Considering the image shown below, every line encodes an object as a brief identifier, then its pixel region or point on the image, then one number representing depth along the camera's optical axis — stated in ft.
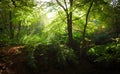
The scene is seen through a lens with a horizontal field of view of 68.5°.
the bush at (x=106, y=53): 16.43
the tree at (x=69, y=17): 20.02
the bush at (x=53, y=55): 16.09
